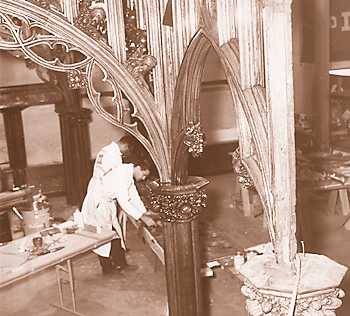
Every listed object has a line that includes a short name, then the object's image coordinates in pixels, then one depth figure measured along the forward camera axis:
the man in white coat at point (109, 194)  6.03
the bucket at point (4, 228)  7.26
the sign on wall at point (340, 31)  11.09
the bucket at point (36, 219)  7.06
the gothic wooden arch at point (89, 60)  3.27
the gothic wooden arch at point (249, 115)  2.17
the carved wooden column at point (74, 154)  9.03
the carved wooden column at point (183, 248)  3.72
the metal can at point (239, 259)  5.22
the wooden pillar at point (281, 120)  1.99
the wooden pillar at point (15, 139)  8.99
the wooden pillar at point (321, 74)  9.17
